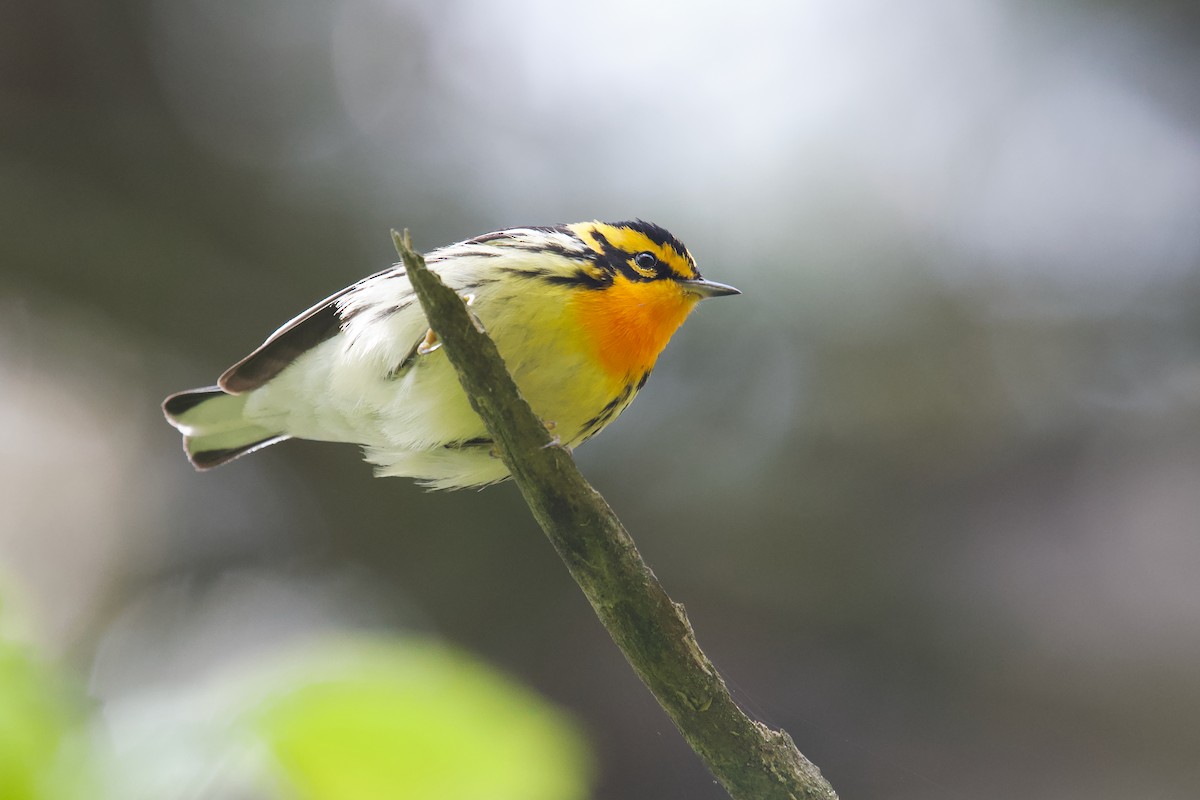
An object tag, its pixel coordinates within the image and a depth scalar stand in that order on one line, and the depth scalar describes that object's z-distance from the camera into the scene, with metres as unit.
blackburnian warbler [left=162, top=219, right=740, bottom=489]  4.02
